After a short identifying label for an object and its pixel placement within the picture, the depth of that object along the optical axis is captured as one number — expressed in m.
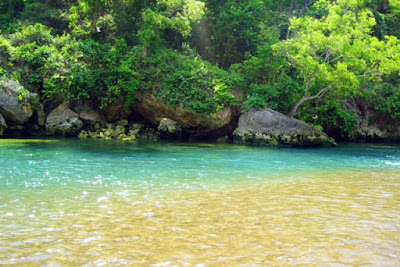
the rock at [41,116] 24.45
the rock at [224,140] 24.77
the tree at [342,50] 21.77
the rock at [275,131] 23.27
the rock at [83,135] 24.07
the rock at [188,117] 24.84
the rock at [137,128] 25.43
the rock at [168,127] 24.94
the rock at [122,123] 26.20
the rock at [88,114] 25.03
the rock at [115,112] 25.70
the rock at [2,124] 21.76
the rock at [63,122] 24.33
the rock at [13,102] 22.12
